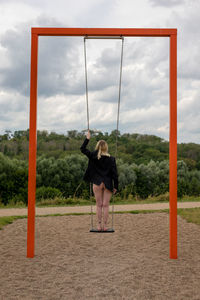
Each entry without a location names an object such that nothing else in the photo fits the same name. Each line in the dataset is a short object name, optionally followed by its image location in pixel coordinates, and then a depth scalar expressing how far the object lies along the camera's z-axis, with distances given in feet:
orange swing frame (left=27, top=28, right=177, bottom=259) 16.30
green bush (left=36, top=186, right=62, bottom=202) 41.63
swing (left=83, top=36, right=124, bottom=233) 16.70
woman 18.92
